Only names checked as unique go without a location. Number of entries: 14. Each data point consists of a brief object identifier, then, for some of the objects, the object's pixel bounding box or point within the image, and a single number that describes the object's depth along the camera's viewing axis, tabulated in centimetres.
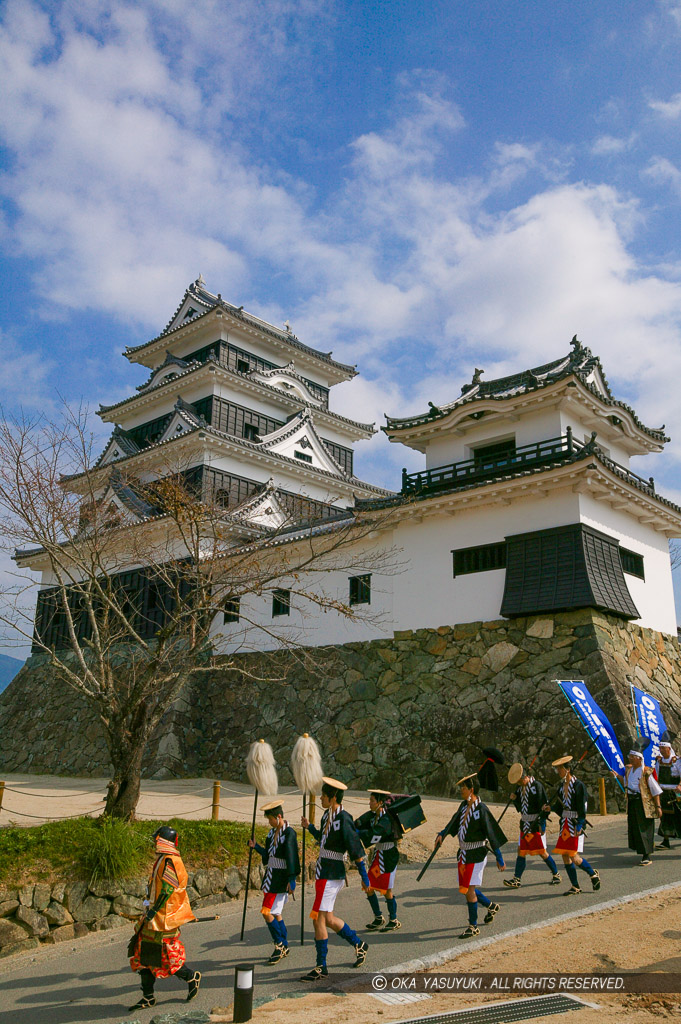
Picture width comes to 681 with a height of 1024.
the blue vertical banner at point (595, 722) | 1144
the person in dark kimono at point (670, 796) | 1048
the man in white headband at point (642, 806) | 907
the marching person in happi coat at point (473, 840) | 663
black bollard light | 478
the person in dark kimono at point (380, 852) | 686
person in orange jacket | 537
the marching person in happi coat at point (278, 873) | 614
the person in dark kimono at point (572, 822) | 774
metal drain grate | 456
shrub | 792
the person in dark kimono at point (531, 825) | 819
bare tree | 938
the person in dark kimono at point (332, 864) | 574
